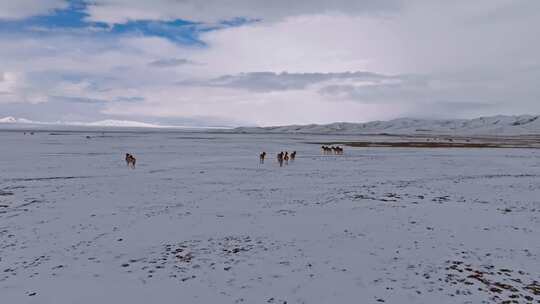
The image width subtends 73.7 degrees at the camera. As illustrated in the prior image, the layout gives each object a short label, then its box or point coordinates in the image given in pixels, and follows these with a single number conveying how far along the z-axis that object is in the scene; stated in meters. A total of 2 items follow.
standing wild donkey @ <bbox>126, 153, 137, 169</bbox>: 27.88
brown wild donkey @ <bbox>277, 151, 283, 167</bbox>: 29.98
